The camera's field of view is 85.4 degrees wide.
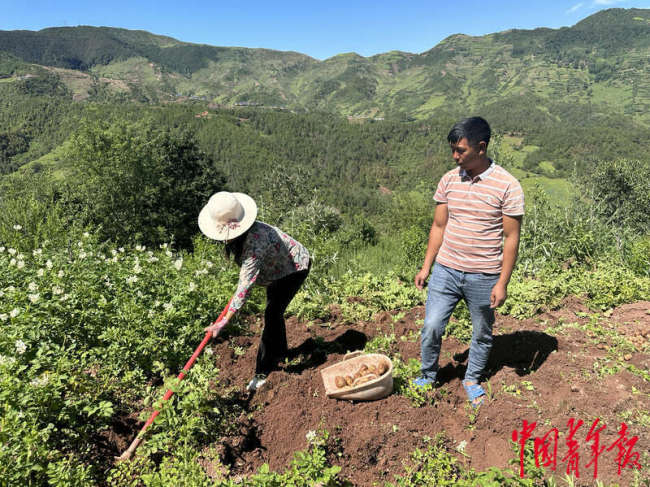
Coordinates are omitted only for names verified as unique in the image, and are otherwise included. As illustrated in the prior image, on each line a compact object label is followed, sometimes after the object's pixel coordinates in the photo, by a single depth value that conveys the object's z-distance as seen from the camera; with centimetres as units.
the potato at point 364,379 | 311
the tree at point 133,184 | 2039
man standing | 249
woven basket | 304
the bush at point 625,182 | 3479
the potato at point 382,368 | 320
